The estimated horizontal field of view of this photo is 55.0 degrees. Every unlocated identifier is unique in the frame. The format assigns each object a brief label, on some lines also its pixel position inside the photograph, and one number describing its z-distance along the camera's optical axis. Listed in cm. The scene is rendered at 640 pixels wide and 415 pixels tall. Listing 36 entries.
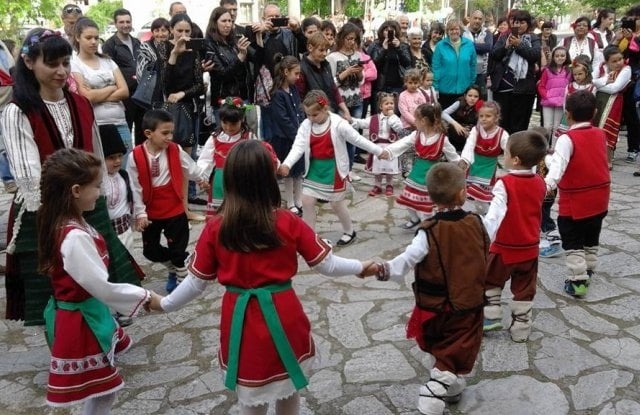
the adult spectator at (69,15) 685
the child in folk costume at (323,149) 534
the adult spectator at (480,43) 956
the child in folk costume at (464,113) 709
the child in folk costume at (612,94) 752
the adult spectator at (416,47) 837
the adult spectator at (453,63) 833
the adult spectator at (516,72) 808
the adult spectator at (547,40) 900
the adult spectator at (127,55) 667
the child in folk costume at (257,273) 230
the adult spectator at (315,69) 642
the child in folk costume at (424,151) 551
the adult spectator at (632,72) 802
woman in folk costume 308
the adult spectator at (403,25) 881
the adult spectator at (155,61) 590
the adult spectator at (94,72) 511
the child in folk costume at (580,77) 698
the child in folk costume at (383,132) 698
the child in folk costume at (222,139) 527
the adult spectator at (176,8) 727
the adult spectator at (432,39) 931
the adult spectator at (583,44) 847
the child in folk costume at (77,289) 250
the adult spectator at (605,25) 901
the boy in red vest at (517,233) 349
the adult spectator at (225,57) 633
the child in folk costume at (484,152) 535
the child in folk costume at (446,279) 284
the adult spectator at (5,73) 515
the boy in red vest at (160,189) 429
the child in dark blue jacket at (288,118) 605
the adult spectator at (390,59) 813
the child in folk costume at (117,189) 392
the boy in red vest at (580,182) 414
